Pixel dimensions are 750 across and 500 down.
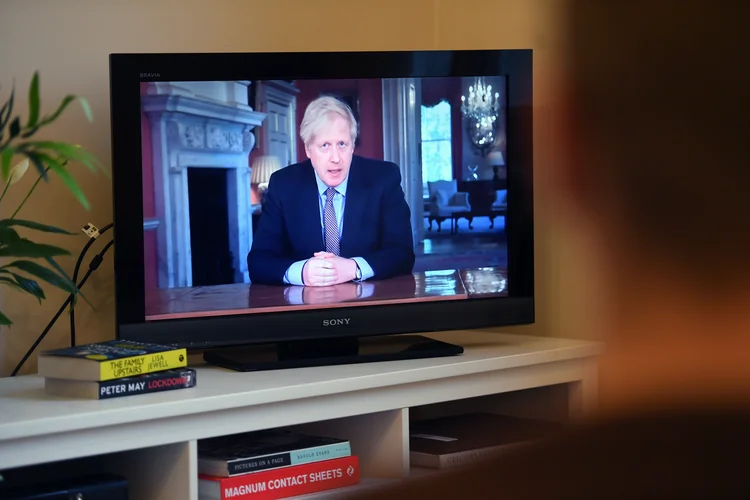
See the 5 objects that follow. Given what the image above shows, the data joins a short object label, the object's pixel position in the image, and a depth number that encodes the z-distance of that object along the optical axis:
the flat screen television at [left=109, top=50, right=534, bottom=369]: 3.25
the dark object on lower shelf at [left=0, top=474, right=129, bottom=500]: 2.92
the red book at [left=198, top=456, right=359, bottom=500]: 3.11
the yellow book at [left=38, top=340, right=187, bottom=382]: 2.99
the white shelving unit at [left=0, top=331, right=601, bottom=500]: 2.92
